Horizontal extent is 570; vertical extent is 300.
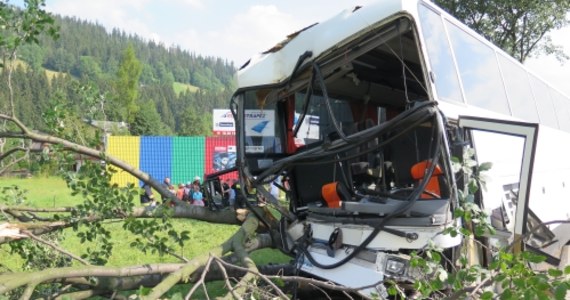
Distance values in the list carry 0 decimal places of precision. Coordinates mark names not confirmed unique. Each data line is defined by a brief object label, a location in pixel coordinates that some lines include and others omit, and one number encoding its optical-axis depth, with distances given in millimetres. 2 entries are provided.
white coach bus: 4105
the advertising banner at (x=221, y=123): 38406
